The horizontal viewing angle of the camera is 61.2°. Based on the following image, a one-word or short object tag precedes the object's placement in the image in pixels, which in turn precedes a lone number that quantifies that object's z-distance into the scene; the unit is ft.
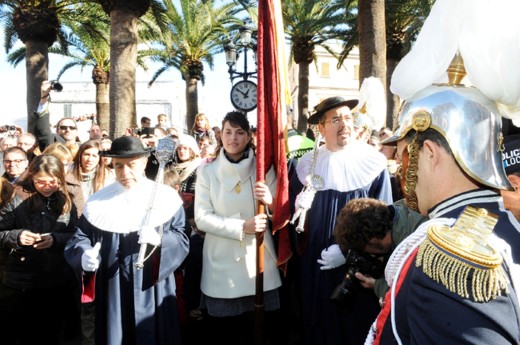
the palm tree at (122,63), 29.04
